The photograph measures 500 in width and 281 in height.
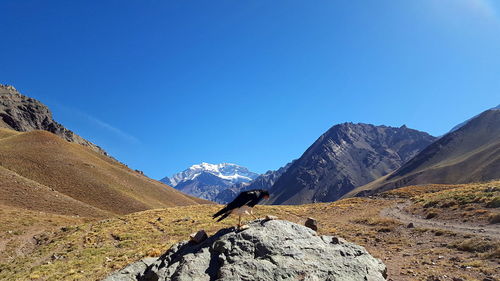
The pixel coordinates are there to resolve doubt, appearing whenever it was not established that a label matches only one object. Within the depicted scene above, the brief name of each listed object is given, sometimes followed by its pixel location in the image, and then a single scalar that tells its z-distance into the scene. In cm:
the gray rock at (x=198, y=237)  1376
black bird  1312
